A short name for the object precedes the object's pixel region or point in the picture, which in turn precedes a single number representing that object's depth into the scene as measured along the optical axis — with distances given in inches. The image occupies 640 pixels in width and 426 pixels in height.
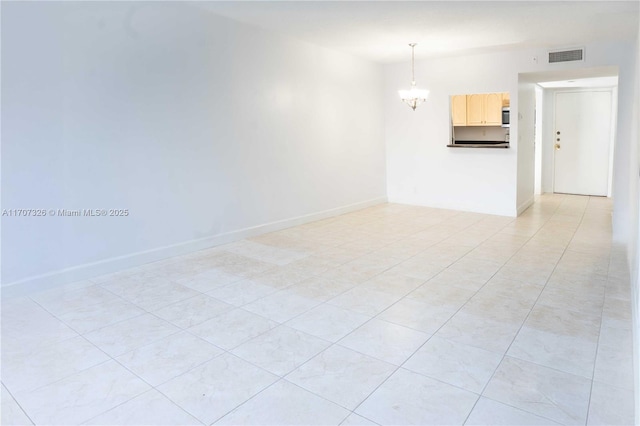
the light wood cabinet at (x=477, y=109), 290.0
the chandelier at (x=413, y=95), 233.0
